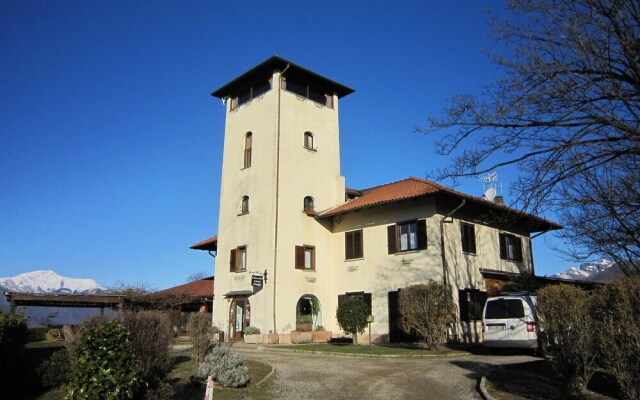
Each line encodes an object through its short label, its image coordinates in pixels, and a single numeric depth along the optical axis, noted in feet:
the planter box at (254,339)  76.89
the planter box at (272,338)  75.77
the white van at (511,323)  50.29
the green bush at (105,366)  26.43
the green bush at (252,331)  77.97
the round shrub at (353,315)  65.82
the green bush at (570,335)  27.99
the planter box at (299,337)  77.78
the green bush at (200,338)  45.68
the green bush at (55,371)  45.65
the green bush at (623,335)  24.36
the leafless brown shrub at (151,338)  37.17
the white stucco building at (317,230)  74.02
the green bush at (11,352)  44.39
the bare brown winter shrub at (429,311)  57.47
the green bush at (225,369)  36.09
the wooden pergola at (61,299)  82.48
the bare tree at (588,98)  28.43
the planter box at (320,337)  79.15
